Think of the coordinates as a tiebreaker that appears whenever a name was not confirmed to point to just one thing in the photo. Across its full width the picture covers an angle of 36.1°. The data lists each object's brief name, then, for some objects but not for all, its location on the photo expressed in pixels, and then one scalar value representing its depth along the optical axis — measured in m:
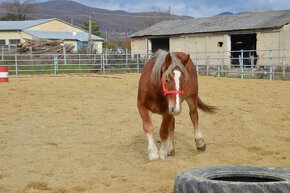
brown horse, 4.69
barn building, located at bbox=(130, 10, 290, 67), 25.67
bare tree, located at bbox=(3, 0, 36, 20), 81.69
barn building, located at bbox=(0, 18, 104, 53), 48.84
